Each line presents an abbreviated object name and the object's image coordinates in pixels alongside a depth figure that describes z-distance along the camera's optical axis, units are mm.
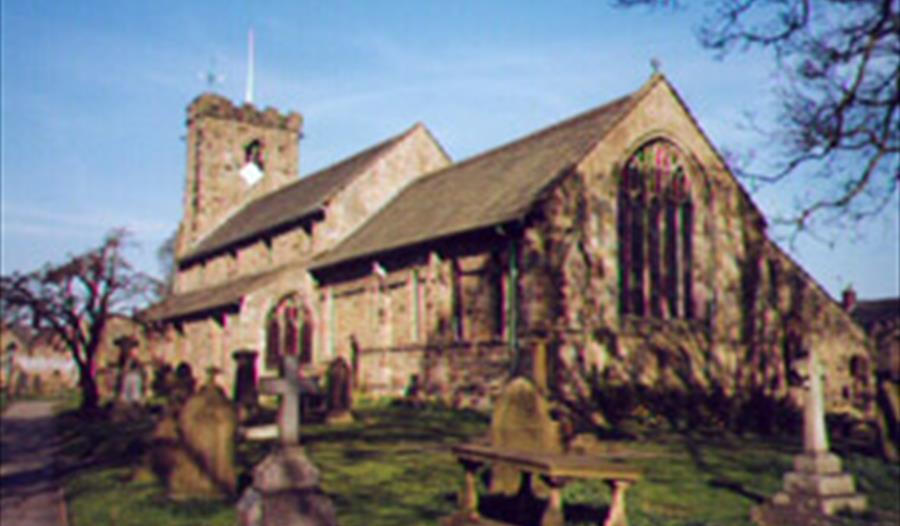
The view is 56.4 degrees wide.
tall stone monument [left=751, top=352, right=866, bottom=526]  10000
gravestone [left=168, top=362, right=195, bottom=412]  14373
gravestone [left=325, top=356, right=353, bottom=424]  19031
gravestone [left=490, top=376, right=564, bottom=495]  9922
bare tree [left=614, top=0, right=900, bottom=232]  16656
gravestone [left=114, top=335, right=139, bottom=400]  24547
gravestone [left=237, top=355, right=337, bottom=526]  7836
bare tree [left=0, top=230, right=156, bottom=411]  24609
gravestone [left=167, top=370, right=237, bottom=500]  10734
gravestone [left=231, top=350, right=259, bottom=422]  20828
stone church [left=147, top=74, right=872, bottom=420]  20578
